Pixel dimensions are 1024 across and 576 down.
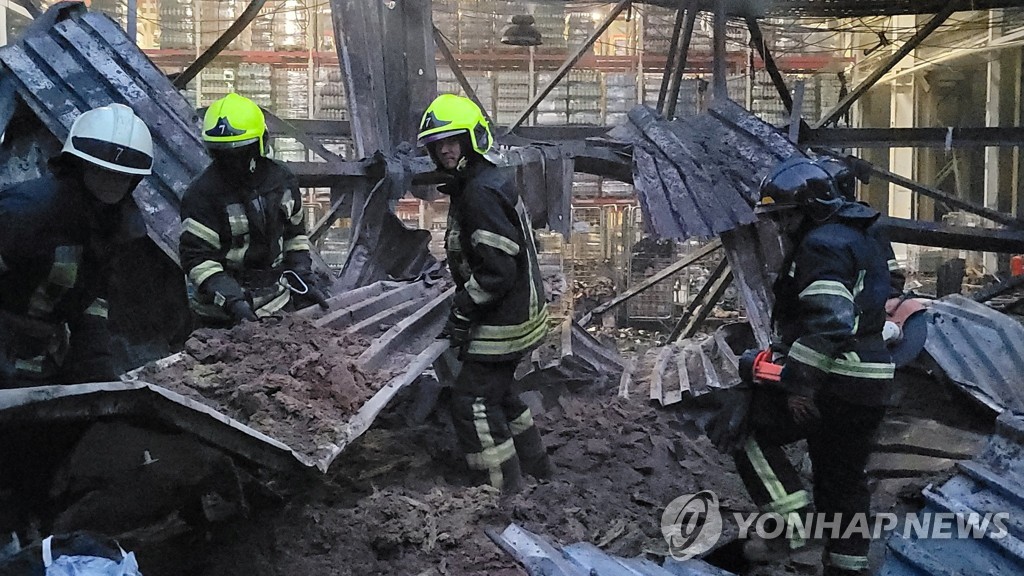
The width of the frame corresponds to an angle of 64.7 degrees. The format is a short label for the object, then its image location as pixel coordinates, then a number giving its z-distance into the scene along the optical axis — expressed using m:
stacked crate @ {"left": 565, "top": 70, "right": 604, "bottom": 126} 17.66
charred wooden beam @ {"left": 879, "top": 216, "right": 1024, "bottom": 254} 6.98
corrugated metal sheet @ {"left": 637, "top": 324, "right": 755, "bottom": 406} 5.72
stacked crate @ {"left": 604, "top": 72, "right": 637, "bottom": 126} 17.64
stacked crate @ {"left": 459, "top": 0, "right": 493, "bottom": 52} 16.20
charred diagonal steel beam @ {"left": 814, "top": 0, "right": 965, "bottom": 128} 7.98
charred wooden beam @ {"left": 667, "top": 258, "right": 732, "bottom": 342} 8.96
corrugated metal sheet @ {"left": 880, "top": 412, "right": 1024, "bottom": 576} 3.28
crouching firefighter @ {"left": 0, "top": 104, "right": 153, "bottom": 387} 3.29
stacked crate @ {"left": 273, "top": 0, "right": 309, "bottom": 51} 16.55
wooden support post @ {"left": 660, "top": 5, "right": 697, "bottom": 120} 8.38
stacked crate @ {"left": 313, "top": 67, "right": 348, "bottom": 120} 16.44
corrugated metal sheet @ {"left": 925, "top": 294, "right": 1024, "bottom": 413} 4.70
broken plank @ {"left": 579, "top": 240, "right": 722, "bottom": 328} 9.20
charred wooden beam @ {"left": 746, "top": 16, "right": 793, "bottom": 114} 8.53
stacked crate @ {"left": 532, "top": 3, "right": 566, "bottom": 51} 16.83
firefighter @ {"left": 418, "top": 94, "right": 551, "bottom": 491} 3.88
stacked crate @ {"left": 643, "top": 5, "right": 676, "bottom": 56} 16.00
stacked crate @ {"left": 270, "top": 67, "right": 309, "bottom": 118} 16.47
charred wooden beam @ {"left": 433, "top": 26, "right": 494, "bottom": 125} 8.87
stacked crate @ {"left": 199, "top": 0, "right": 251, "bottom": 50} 15.99
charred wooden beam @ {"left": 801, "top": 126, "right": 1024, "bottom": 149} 7.85
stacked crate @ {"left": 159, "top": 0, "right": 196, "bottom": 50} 15.55
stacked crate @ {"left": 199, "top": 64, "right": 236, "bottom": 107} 16.22
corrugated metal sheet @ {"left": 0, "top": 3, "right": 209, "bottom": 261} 4.84
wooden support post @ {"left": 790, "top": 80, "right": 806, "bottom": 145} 7.46
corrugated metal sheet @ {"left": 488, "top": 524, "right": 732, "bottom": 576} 3.04
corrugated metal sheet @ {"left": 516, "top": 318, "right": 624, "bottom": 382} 6.18
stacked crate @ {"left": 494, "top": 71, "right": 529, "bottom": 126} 17.52
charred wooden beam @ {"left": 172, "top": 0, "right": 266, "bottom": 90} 7.36
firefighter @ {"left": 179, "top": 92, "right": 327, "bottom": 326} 3.99
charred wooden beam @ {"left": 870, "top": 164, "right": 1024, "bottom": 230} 7.69
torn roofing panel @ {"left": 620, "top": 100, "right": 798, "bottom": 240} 6.20
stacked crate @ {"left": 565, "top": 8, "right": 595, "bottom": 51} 17.55
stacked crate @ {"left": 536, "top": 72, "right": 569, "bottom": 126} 17.62
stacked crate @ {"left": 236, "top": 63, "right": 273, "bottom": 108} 16.34
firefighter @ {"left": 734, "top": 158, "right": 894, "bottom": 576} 3.51
